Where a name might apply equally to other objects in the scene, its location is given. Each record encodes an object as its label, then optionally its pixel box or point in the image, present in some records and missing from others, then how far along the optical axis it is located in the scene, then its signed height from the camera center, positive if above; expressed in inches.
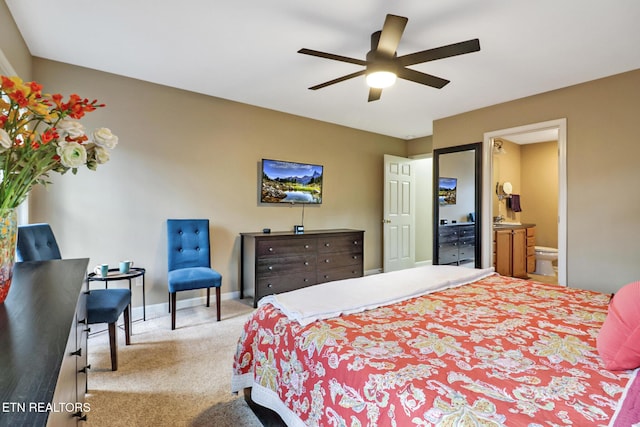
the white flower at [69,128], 40.2 +11.3
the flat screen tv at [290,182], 169.9 +18.9
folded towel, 243.9 +9.2
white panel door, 220.1 +0.4
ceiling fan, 77.2 +43.9
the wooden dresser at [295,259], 149.5 -23.8
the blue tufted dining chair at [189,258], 120.0 -19.5
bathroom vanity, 185.9 -22.6
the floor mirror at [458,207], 168.7 +4.6
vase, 40.6 -4.5
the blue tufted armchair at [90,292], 84.3 -24.9
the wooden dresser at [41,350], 20.9 -12.3
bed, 34.8 -21.1
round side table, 105.5 -21.5
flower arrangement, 37.4 +9.7
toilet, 218.1 -33.2
